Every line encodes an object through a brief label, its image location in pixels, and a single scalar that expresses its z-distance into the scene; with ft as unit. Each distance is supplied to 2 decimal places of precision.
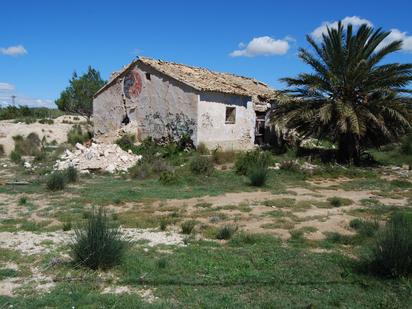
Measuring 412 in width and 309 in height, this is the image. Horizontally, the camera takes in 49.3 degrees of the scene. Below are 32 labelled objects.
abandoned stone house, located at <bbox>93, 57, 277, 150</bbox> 64.08
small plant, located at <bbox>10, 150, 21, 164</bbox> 60.04
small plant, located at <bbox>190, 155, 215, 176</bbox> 48.75
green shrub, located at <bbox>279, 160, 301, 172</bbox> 51.29
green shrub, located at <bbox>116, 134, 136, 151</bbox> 65.98
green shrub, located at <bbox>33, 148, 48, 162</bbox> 61.26
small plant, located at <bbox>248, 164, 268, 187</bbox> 43.01
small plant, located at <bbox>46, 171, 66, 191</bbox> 40.57
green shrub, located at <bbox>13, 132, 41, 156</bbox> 67.72
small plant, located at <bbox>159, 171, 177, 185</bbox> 44.70
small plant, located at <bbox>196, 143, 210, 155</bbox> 62.63
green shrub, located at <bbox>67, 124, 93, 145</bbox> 80.02
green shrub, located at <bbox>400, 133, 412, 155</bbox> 70.59
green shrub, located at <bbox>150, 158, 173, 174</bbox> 50.66
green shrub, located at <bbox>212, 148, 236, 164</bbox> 57.98
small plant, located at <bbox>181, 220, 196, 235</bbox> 26.66
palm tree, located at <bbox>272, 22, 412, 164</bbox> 55.72
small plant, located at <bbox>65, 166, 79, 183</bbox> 44.55
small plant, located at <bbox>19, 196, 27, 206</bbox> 34.99
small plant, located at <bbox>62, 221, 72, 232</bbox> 27.20
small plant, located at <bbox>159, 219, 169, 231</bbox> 27.54
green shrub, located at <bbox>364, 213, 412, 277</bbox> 18.61
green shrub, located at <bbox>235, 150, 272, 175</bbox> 49.67
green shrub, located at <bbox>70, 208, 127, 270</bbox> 19.77
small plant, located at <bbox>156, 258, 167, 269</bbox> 20.27
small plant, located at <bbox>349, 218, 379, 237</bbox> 25.93
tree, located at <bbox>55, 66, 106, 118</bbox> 128.36
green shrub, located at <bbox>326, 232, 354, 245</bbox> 24.82
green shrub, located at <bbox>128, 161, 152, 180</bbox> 48.91
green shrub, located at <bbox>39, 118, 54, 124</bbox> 112.42
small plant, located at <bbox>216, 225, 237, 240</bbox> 25.51
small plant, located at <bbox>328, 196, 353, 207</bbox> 35.14
